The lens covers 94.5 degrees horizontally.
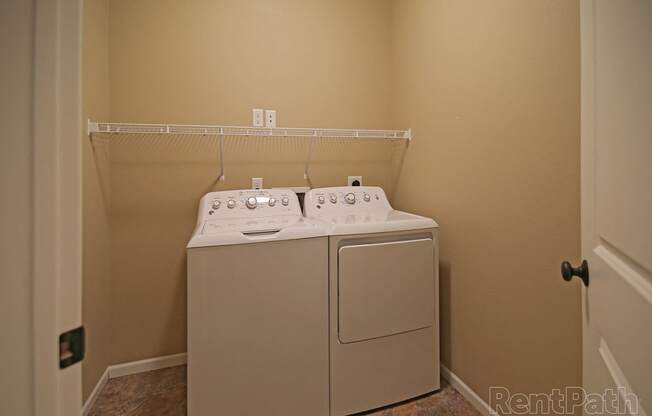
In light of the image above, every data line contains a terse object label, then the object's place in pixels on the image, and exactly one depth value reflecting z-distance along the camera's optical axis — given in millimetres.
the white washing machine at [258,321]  1283
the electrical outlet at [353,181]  2254
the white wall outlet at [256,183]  2031
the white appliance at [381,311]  1471
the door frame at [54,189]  411
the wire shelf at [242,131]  1665
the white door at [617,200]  494
